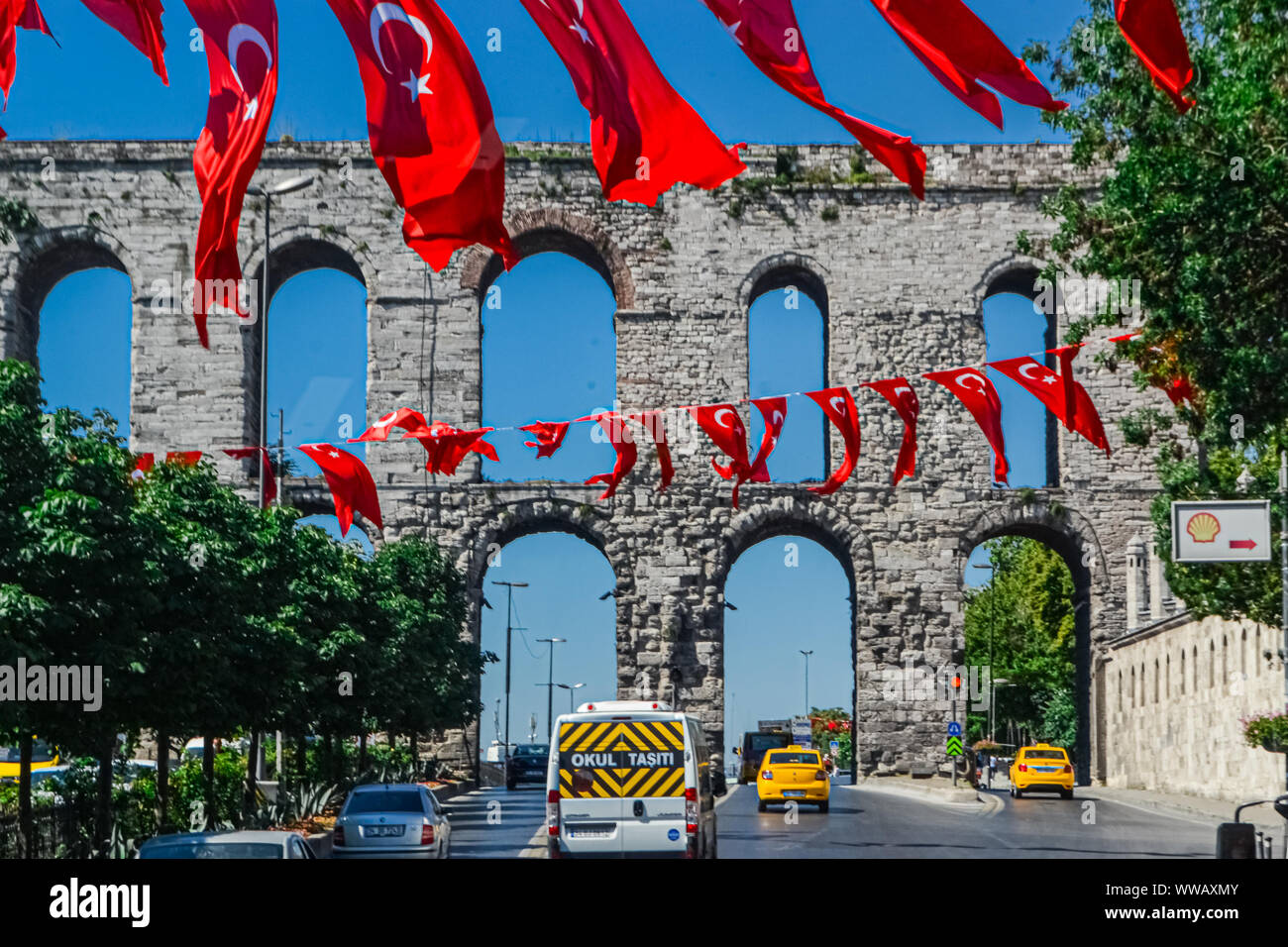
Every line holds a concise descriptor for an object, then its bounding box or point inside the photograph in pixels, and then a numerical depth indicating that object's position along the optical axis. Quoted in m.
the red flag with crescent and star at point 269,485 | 44.91
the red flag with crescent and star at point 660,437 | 34.62
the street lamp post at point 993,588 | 90.80
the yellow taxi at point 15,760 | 45.66
